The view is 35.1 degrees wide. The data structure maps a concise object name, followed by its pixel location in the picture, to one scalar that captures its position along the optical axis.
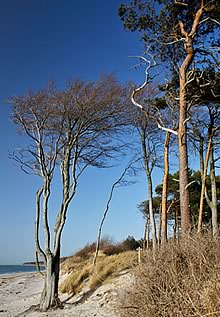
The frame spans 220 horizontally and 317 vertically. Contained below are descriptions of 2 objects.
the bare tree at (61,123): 11.25
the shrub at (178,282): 3.70
